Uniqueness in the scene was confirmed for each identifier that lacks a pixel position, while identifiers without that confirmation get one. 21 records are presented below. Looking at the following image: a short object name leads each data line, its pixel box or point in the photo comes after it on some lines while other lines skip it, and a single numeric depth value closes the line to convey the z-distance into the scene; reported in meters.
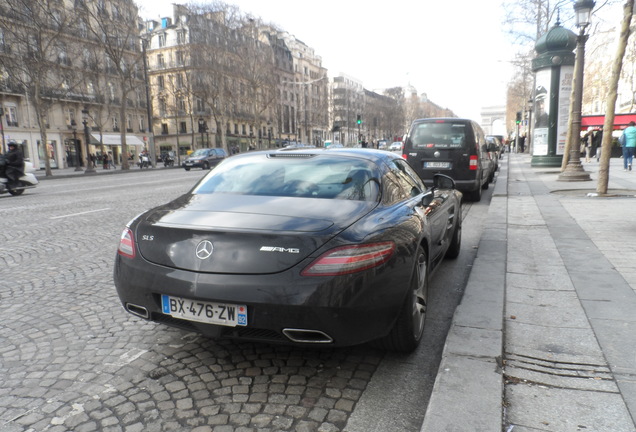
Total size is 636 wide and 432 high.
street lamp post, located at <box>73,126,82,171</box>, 41.69
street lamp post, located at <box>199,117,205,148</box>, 44.99
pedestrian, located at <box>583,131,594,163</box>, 25.94
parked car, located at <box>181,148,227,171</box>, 31.58
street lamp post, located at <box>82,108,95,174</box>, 32.25
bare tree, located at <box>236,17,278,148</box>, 47.49
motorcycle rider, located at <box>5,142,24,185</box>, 14.30
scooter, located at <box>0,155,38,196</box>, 14.19
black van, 10.25
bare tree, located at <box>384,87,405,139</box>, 114.25
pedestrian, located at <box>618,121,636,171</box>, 17.06
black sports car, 2.38
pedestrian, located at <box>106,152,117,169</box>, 43.12
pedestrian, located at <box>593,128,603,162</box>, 27.88
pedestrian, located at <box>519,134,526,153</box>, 52.92
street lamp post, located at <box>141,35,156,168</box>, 37.94
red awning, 38.69
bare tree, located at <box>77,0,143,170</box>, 31.53
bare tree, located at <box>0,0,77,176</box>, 25.75
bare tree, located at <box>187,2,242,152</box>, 43.75
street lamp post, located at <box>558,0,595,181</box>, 13.35
